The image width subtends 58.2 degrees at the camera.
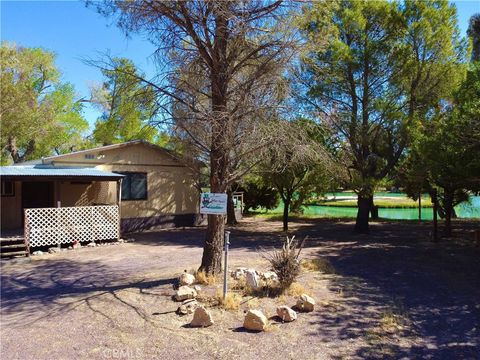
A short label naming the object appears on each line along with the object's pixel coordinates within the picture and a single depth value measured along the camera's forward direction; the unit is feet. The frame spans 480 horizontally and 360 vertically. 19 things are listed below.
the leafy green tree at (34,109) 78.74
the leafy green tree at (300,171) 27.73
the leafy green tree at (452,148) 34.47
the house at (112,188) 48.08
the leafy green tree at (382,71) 50.90
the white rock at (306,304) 21.01
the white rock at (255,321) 18.31
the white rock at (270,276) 24.74
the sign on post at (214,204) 24.09
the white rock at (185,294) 22.82
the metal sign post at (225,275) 21.62
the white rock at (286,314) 19.51
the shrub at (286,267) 23.97
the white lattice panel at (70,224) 42.93
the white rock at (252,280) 24.07
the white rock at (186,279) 25.73
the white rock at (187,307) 20.85
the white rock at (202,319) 19.06
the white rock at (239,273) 27.09
